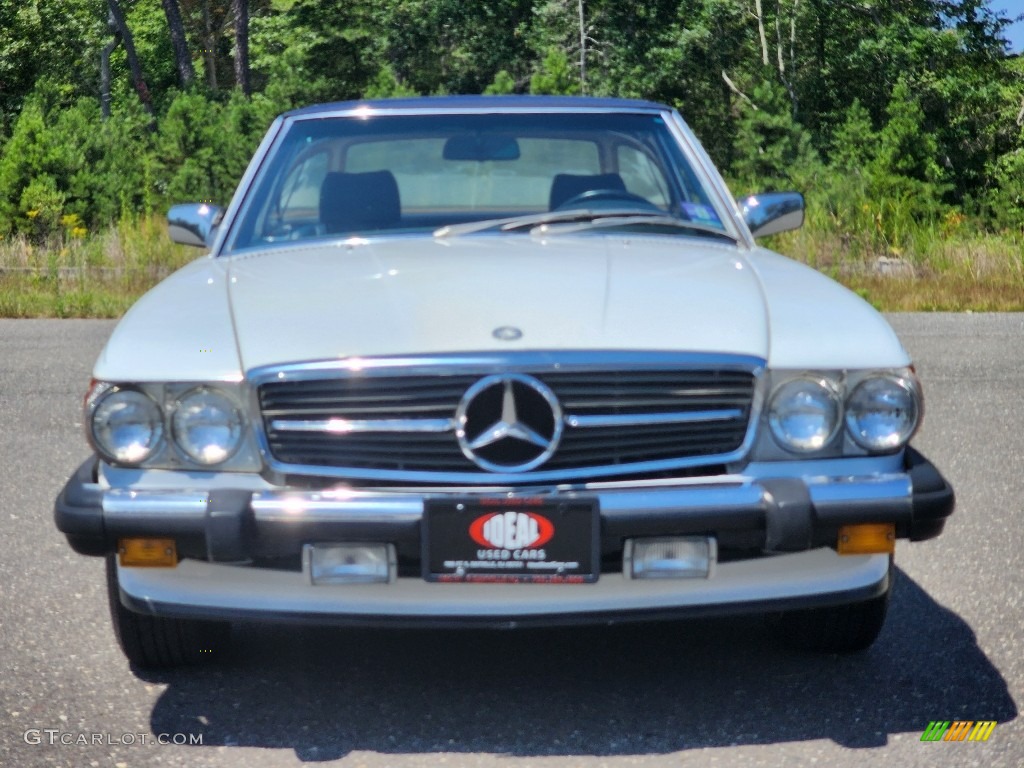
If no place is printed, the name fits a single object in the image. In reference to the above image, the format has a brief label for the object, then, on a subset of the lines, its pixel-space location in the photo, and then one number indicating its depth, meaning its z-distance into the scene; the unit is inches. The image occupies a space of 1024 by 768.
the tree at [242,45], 1627.7
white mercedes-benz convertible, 124.3
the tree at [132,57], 1819.6
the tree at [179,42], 1633.9
